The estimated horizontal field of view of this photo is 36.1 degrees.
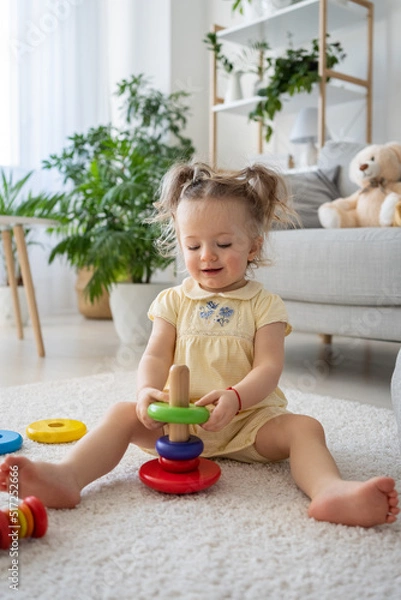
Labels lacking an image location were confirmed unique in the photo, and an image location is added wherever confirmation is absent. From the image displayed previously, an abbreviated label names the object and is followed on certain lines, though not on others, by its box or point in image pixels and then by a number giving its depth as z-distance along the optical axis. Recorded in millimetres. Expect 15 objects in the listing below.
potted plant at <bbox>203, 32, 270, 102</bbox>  3393
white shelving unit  2965
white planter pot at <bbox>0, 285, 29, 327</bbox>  3098
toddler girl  861
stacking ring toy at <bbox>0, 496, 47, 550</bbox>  660
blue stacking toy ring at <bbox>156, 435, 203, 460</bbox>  818
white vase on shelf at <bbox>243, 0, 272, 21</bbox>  3248
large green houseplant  2408
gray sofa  1522
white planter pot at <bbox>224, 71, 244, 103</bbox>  3479
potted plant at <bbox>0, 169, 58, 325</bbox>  2484
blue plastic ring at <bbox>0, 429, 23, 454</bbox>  1026
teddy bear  1977
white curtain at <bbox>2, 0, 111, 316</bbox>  3447
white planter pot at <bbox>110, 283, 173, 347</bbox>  2488
